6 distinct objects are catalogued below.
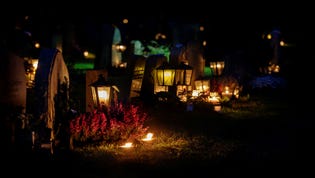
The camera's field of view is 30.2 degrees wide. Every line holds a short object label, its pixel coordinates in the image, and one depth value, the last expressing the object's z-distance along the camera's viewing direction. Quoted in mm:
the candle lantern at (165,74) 15797
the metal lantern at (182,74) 15812
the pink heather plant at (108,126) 11383
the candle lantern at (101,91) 12828
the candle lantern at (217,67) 22188
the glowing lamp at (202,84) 17641
